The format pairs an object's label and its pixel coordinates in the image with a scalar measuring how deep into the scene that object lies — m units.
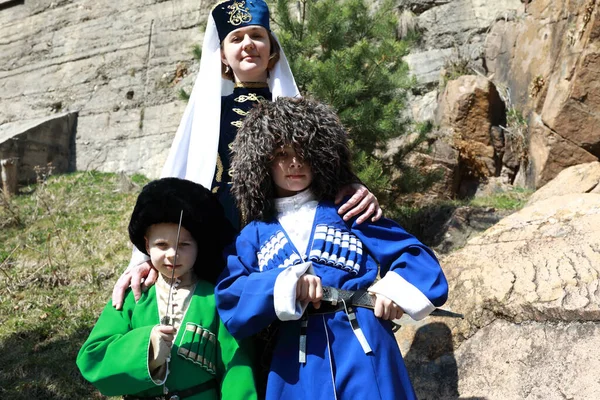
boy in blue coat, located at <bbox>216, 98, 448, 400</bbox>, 1.66
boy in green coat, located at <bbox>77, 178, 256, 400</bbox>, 1.73
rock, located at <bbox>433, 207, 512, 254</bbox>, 4.78
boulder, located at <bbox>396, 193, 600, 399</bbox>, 2.03
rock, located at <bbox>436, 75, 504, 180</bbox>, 6.54
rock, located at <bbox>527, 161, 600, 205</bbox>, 4.62
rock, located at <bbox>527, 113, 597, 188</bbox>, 5.29
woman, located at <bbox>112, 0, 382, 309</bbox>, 2.29
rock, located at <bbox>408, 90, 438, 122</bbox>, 7.61
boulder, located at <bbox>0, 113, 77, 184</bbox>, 9.54
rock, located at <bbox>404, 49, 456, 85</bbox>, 8.18
